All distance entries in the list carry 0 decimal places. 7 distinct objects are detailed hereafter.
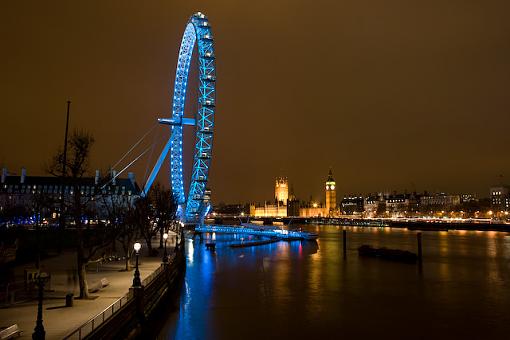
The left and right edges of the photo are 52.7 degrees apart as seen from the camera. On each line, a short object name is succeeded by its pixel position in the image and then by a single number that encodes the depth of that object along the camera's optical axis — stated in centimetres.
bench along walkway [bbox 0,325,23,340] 1127
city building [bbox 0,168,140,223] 10025
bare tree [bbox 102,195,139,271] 2575
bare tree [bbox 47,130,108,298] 1723
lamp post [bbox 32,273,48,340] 1010
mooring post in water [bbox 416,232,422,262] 4538
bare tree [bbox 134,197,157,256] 3539
